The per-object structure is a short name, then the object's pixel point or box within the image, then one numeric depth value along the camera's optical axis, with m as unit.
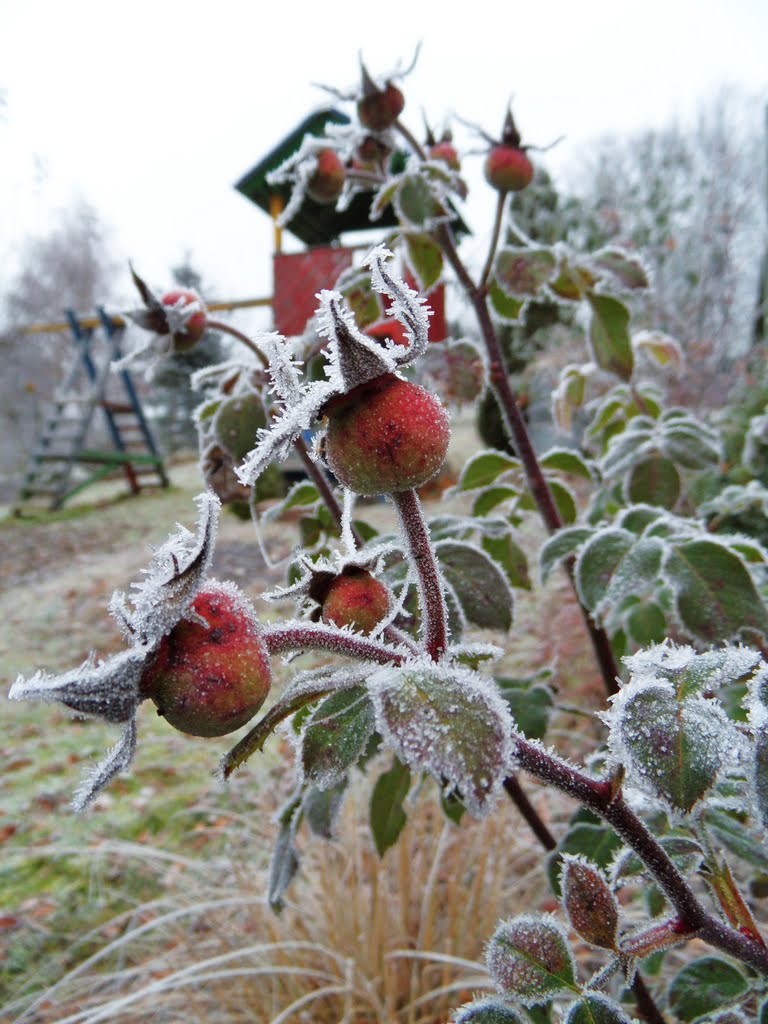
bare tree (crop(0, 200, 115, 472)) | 11.95
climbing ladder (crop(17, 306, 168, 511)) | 6.81
